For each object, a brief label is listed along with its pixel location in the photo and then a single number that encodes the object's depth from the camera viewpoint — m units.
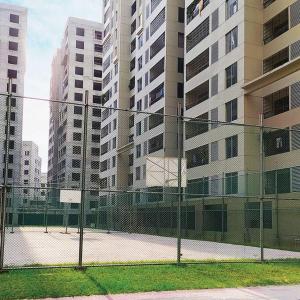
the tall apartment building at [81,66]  76.56
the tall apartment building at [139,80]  40.95
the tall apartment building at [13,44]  73.42
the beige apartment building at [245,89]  24.93
